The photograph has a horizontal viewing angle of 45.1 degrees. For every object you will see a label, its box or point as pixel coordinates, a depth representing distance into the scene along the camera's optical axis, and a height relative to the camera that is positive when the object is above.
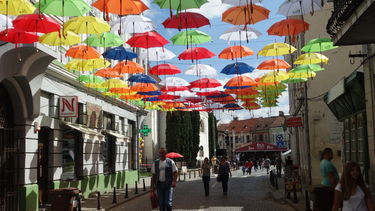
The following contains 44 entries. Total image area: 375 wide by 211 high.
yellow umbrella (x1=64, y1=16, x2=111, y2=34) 12.31 +3.32
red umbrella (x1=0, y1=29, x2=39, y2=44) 11.74 +2.95
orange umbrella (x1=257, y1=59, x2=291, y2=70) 18.39 +3.23
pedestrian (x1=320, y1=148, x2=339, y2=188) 10.39 -0.63
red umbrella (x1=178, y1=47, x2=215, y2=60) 15.88 +3.22
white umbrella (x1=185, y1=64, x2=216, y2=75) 18.92 +3.14
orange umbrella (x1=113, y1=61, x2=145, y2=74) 17.38 +3.04
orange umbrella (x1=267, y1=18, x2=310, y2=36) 13.26 +3.44
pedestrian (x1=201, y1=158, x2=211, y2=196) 20.86 -1.21
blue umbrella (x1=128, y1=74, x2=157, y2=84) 19.25 +2.86
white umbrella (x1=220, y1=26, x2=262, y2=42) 14.59 +3.67
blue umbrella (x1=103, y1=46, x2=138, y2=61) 15.77 +3.23
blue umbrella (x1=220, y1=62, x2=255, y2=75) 18.97 +3.19
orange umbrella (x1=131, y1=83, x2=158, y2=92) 20.54 +2.67
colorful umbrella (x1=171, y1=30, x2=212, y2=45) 14.28 +3.42
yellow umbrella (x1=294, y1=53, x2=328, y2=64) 17.23 +3.21
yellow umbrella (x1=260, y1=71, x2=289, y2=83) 19.44 +2.90
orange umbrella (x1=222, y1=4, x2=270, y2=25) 11.90 +3.47
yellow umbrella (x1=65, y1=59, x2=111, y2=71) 16.77 +3.09
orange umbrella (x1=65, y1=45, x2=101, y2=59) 15.38 +3.21
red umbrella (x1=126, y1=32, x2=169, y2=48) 13.81 +3.22
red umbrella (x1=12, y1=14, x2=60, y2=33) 11.15 +3.11
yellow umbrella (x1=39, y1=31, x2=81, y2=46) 13.52 +3.26
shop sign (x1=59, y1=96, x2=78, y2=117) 18.30 +1.71
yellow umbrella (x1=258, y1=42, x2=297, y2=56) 16.39 +3.43
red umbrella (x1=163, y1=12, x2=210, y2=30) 11.92 +3.31
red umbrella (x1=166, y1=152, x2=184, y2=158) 37.88 -0.81
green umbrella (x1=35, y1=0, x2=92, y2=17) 10.80 +3.38
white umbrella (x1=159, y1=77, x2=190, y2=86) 20.73 +2.93
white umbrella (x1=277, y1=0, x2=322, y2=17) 12.84 +3.93
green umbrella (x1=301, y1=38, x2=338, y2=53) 15.41 +3.35
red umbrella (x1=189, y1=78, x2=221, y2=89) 20.83 +2.85
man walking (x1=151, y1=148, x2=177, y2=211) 11.66 -0.92
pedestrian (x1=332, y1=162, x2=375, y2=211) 6.58 -0.73
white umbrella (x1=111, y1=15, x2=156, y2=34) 13.34 +3.62
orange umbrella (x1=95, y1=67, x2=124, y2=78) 18.22 +2.98
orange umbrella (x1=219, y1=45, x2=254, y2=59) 16.61 +3.41
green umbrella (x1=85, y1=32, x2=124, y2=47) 14.21 +3.34
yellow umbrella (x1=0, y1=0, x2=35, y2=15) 10.33 +3.27
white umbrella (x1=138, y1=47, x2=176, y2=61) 16.91 +3.46
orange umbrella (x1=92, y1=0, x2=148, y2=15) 10.95 +3.40
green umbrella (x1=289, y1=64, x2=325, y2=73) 17.97 +2.99
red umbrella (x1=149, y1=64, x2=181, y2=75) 18.41 +3.10
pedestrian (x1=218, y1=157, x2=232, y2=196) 21.00 -1.23
